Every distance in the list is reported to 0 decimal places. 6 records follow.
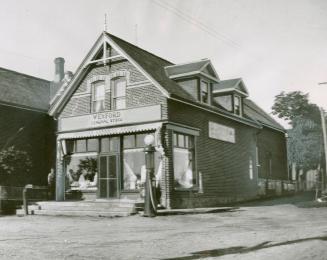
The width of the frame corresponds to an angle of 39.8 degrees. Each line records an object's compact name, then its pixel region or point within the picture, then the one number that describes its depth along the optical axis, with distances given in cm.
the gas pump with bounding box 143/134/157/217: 1548
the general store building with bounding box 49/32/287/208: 1892
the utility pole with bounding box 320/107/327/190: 2239
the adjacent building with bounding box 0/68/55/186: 2253
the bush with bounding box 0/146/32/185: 2098
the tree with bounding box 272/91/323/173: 2341
